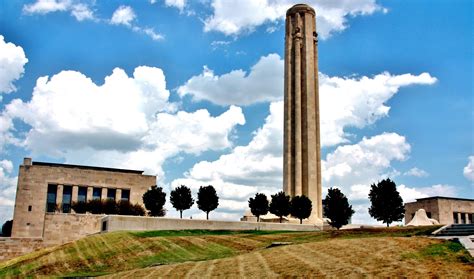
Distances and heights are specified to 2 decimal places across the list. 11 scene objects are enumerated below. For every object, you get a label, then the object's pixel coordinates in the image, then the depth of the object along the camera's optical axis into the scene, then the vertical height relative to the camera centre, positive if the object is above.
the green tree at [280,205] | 60.38 +2.48
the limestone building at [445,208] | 89.12 +3.51
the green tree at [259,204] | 60.38 +2.57
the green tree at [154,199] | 57.00 +2.86
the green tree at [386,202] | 47.03 +2.36
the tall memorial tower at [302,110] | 76.38 +18.93
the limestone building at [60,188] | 69.25 +5.27
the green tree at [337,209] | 50.88 +1.78
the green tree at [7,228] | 77.46 -1.22
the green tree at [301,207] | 60.12 +2.20
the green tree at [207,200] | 56.72 +2.80
